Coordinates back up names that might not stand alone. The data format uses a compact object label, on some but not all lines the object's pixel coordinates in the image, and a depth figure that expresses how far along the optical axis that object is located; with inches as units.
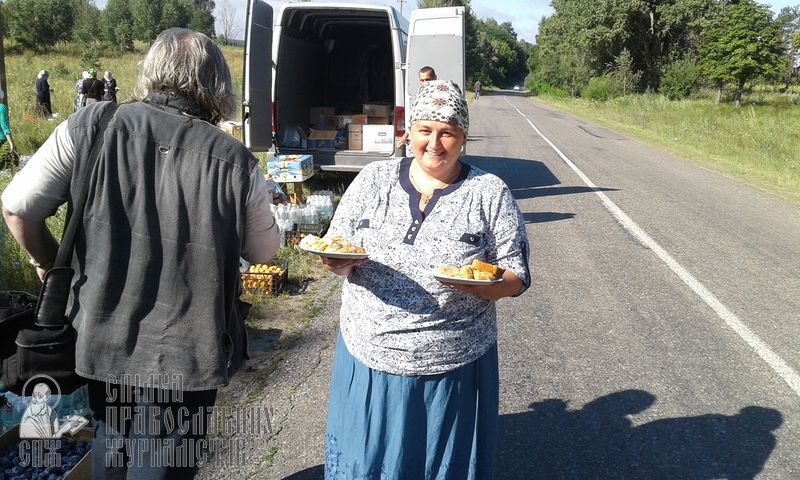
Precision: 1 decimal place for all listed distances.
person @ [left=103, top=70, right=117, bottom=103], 544.4
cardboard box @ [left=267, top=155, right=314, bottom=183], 280.8
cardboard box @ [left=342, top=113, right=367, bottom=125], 346.7
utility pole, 389.1
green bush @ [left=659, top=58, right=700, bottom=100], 1685.5
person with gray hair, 75.0
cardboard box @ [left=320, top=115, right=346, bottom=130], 363.3
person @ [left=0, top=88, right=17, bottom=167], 385.3
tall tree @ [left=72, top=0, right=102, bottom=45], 2190.0
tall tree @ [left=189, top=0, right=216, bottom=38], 2504.9
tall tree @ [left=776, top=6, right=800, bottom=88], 1816.9
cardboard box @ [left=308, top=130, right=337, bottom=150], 339.9
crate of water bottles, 259.9
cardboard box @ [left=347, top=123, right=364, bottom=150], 335.0
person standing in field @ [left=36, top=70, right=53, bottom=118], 625.6
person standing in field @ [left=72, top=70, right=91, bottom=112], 554.0
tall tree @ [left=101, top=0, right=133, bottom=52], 2172.7
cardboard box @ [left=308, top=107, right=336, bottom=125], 373.6
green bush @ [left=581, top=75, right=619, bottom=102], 1772.9
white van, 293.0
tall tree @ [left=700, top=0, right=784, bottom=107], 1558.8
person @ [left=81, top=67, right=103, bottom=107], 530.9
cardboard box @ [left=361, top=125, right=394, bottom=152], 328.2
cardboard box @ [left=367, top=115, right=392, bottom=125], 363.9
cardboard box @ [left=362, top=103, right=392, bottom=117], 360.5
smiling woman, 85.5
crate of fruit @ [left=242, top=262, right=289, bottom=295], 205.5
